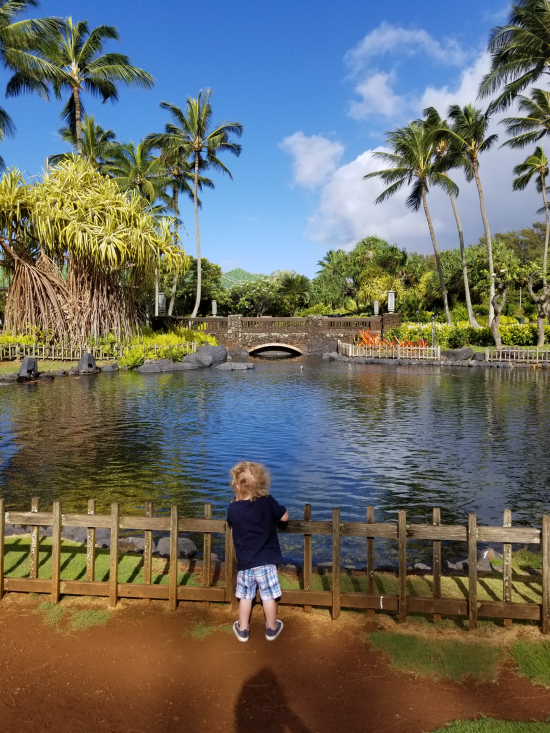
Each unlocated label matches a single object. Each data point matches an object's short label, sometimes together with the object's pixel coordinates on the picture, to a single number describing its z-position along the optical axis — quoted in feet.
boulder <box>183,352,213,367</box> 120.78
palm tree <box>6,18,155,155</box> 121.60
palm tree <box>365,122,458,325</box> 144.87
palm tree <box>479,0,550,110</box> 106.52
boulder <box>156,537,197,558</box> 23.86
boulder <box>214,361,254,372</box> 115.79
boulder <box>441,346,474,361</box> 119.14
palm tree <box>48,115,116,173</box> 139.33
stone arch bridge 169.17
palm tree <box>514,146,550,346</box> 119.85
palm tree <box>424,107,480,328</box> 139.54
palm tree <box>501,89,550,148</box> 126.43
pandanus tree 109.09
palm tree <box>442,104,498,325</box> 132.98
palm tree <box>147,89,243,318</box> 162.96
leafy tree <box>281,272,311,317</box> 219.00
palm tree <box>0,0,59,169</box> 87.15
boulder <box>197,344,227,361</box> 138.41
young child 15.98
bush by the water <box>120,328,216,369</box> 107.96
